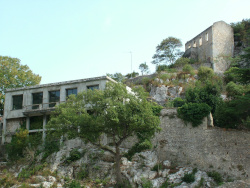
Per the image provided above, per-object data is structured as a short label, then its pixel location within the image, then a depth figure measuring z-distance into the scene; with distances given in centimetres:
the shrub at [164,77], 3750
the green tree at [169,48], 4784
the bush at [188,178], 2084
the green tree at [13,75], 3519
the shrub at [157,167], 2256
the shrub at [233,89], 3075
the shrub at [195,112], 2338
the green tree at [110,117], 2047
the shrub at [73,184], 2081
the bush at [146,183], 2079
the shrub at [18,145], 2672
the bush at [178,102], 2912
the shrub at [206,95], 2728
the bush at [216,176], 2105
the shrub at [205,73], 3731
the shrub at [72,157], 2429
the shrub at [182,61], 4144
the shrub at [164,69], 3967
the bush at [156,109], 2489
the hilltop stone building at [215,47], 4125
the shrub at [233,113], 1987
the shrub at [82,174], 2278
